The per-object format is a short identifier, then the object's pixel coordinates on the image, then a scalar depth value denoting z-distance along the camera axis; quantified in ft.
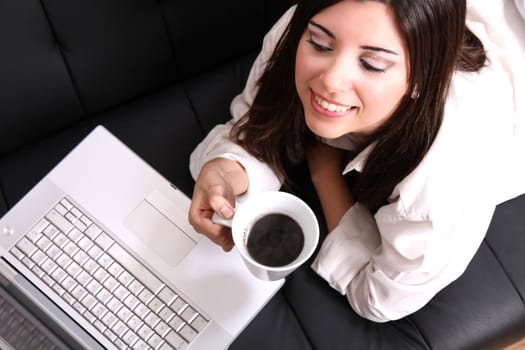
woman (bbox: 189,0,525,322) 2.10
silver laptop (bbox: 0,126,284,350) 2.81
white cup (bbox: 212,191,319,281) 2.16
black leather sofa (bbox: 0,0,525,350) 3.15
